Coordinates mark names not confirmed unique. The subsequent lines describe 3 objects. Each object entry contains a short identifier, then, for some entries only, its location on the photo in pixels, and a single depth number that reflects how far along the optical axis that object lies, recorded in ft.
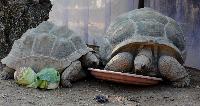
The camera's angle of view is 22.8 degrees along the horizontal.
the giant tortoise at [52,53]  17.97
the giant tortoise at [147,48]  18.02
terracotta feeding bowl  17.30
